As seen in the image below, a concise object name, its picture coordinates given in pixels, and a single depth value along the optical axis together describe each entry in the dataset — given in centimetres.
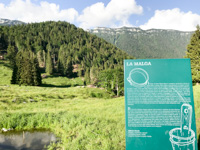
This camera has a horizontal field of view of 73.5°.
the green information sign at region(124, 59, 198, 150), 503
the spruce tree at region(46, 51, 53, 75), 9681
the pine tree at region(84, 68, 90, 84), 9826
